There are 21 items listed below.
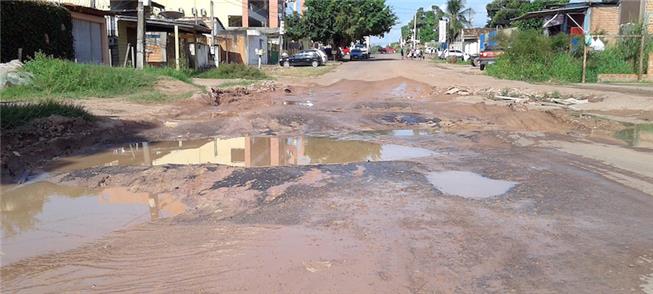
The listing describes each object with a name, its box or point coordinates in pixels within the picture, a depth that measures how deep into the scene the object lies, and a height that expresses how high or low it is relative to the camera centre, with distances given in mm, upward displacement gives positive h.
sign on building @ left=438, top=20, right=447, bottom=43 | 73138 +5320
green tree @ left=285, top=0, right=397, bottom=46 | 54312 +4834
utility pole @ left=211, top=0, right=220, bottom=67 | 34984 +1403
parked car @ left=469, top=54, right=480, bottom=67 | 45612 +871
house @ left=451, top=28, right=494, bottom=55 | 67144 +4049
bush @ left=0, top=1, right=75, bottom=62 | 18531 +1499
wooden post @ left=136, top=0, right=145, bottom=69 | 21423 +1352
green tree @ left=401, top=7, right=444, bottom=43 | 111562 +9516
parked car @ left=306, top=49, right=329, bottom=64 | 44375 +1325
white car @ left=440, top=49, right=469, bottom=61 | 59594 +1800
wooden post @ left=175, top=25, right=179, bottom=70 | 27403 +1334
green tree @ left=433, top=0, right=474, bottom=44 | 76625 +7468
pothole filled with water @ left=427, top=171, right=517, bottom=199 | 6664 -1436
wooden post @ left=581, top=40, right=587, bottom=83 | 22406 +421
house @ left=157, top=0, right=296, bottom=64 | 44491 +4707
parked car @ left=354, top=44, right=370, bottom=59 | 64806 +2170
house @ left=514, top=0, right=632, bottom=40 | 29672 +3038
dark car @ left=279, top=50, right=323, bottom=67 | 43969 +914
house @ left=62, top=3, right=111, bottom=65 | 23531 +1616
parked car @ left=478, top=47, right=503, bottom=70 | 35562 +935
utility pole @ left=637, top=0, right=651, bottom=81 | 22047 +983
